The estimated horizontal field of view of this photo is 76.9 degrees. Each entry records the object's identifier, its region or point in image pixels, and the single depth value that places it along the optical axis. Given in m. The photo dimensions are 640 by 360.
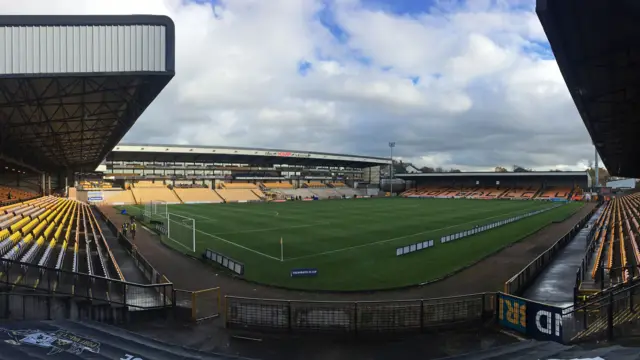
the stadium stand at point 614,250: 14.19
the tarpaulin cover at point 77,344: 5.88
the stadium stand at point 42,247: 9.40
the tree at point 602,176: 154.40
